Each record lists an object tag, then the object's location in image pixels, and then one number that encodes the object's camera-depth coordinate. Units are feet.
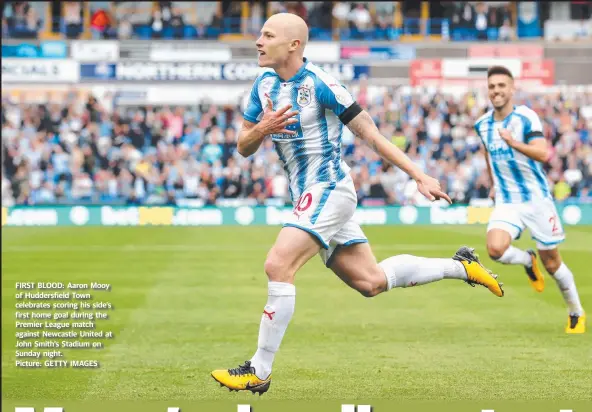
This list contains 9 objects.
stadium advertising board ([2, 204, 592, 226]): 98.63
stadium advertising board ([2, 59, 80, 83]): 122.31
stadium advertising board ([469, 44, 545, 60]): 121.29
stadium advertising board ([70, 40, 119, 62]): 121.60
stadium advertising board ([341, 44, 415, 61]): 121.60
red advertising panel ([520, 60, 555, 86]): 121.60
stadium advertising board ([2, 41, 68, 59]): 122.31
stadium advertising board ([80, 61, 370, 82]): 121.49
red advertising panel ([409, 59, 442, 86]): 121.70
